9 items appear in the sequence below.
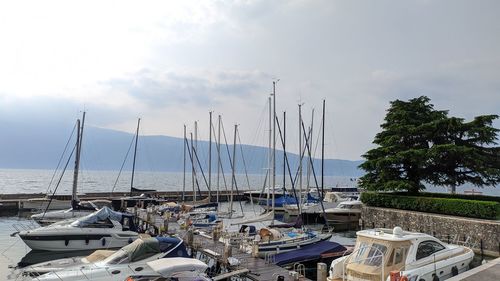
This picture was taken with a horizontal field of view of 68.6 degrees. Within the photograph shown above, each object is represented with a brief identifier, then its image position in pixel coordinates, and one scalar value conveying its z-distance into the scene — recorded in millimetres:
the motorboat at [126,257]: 14047
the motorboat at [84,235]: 22250
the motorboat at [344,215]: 35719
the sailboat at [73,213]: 30875
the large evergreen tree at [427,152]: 28578
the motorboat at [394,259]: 11664
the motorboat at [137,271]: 12875
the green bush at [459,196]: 27625
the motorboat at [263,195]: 54275
